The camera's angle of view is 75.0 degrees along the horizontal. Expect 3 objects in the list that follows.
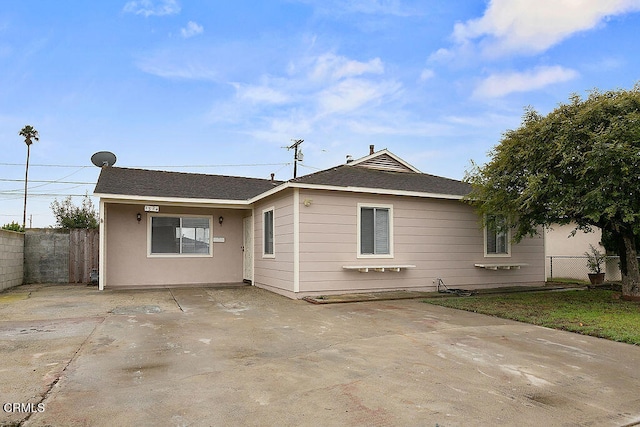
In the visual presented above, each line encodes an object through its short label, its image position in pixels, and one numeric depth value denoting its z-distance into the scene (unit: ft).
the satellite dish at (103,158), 46.39
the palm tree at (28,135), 95.84
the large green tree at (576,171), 24.91
